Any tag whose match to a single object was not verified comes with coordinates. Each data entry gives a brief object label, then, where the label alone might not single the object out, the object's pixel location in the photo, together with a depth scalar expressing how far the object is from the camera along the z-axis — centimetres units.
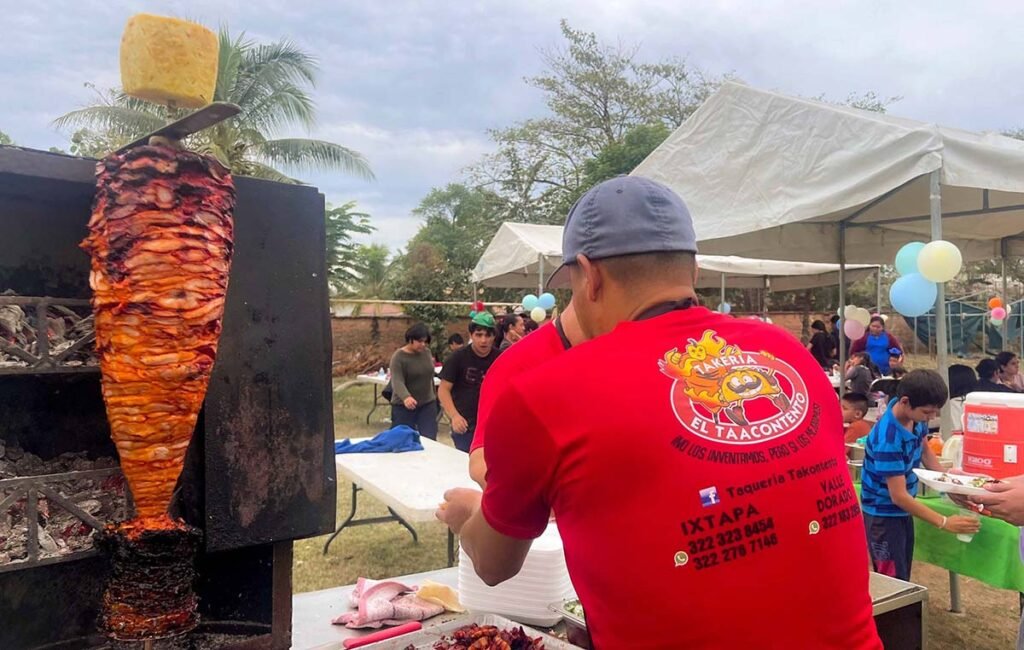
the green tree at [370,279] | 2644
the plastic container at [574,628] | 209
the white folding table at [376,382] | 1110
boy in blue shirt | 357
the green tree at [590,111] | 2411
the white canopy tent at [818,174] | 447
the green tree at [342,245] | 2359
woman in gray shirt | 739
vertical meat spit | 119
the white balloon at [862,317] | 1000
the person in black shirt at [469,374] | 652
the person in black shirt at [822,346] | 1288
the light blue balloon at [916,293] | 563
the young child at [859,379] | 729
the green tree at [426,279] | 2155
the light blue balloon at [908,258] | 551
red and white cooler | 319
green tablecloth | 349
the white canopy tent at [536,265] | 1002
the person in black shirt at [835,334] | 1334
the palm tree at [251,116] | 1413
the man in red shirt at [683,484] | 105
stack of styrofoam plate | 221
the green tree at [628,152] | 1944
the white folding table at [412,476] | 365
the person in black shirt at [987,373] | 643
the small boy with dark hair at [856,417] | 540
